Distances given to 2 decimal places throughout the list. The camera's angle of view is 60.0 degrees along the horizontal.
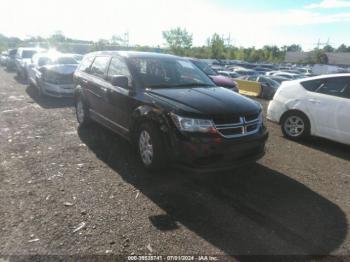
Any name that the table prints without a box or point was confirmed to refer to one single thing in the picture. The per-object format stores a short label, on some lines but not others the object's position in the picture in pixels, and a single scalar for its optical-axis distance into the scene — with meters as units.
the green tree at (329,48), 110.57
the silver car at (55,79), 10.49
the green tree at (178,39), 68.38
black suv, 3.98
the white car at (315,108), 6.02
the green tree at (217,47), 70.81
